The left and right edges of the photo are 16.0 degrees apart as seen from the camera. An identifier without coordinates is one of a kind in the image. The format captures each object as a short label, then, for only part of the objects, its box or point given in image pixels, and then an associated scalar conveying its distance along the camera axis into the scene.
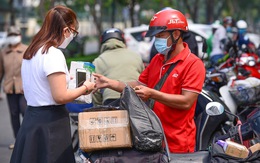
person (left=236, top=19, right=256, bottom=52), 17.12
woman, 6.23
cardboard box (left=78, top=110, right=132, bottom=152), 5.72
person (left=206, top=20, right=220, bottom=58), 19.44
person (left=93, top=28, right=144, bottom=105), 9.71
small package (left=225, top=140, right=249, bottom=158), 5.65
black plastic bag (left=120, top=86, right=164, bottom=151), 5.66
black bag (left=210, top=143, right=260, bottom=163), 5.59
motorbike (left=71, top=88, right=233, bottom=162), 9.39
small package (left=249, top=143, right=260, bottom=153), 5.78
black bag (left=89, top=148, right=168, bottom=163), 5.69
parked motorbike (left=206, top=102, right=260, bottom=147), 6.83
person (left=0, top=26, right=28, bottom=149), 12.66
